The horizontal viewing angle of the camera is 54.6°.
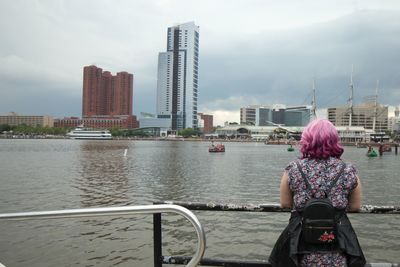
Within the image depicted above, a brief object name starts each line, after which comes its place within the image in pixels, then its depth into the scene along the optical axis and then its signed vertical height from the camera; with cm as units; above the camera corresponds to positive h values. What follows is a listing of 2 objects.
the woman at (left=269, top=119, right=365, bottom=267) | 314 -50
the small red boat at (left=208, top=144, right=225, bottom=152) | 8894 -341
